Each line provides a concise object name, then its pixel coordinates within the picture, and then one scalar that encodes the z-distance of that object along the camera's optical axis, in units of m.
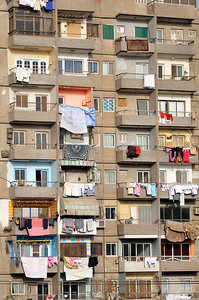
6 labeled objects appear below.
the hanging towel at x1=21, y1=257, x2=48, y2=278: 79.62
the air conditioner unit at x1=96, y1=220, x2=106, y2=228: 82.50
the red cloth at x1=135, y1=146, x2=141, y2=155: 83.38
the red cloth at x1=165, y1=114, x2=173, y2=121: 85.44
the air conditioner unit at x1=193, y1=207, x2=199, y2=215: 85.38
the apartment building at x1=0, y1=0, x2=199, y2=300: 81.06
